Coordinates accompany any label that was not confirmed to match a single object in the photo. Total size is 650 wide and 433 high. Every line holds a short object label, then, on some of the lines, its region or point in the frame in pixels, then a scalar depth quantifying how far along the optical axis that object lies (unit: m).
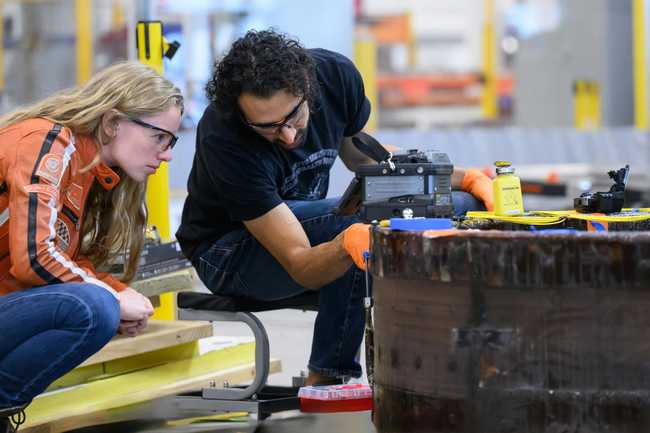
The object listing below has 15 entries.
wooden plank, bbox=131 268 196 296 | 6.33
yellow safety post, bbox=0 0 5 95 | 24.29
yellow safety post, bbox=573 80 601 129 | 23.96
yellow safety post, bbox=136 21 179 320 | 6.64
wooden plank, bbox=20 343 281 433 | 5.12
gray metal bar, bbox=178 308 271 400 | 5.57
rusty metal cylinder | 3.77
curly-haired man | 5.00
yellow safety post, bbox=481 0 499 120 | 39.65
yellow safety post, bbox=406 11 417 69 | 45.58
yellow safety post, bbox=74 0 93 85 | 23.26
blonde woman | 4.33
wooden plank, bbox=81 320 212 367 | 5.67
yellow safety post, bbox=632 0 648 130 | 21.39
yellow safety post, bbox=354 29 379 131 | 23.24
